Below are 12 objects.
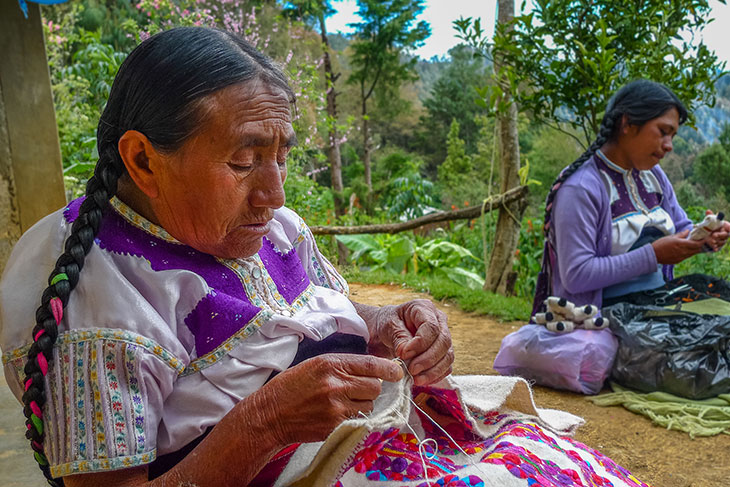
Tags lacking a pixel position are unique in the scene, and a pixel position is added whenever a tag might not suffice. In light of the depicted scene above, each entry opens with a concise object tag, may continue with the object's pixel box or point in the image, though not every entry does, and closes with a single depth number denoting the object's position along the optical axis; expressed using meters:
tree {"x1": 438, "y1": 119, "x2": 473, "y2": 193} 21.56
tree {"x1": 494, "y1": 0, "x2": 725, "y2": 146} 4.05
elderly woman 1.09
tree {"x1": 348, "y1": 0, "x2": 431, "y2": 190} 17.17
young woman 3.32
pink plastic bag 3.32
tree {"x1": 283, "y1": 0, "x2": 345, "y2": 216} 12.45
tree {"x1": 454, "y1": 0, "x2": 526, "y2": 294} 5.83
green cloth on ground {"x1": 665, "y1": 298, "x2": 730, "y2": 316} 3.39
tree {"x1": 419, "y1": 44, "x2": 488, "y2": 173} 26.52
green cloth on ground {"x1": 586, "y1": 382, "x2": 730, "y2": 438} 2.90
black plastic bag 3.10
